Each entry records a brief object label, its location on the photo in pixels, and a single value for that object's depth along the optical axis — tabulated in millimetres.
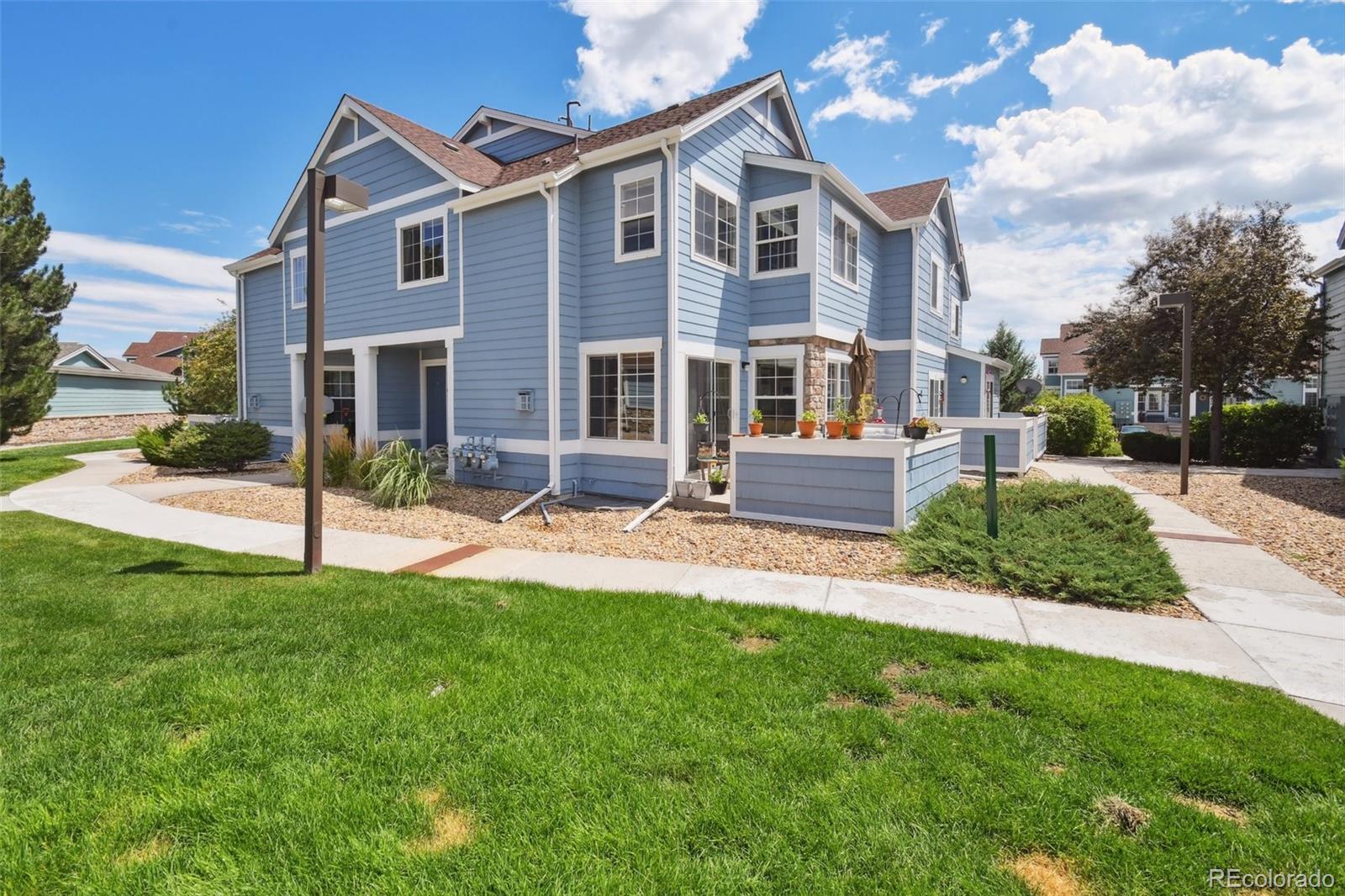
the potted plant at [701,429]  10262
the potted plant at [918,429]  8258
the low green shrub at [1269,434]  15727
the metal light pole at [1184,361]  10211
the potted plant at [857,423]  8188
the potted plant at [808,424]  8484
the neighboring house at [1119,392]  35875
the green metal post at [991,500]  6961
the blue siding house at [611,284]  9906
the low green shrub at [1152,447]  17328
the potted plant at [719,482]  9633
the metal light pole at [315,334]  5770
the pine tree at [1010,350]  30781
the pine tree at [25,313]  15922
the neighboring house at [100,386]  26703
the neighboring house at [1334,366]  15656
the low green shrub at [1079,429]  19781
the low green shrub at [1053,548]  5402
